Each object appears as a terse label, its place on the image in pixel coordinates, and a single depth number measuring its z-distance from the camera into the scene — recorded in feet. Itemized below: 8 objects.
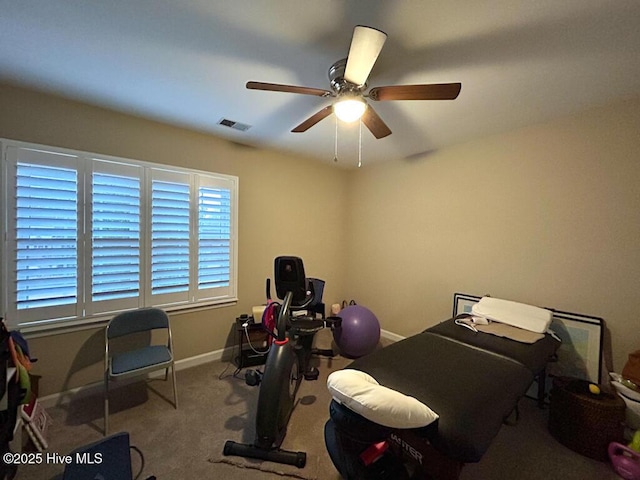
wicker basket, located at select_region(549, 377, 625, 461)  5.48
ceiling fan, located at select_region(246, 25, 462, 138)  3.91
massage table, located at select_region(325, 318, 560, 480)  3.58
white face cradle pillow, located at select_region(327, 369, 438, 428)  3.43
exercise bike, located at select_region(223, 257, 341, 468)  5.33
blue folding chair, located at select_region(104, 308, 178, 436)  6.22
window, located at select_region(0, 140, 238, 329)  6.34
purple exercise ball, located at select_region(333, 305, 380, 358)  9.52
